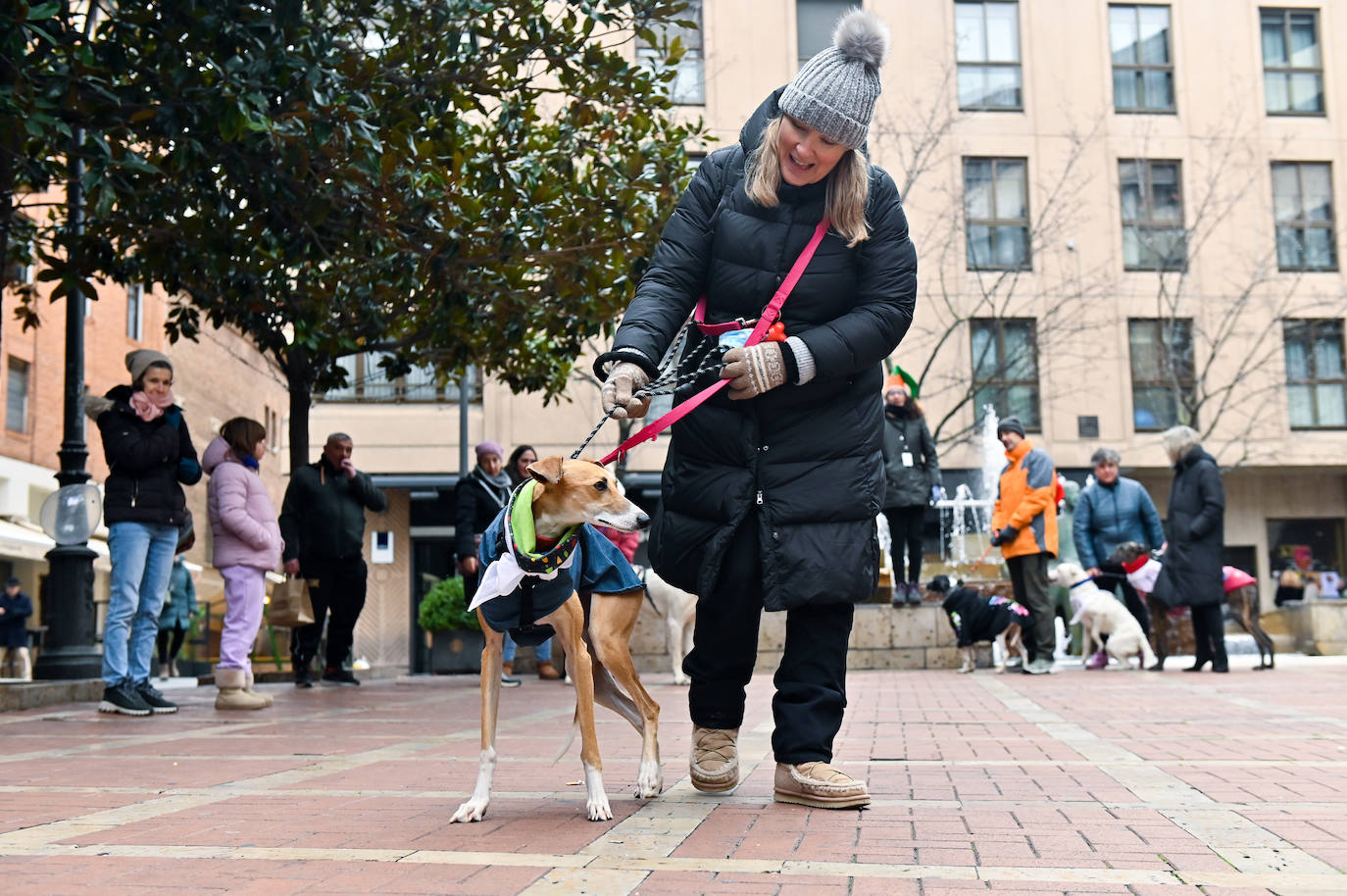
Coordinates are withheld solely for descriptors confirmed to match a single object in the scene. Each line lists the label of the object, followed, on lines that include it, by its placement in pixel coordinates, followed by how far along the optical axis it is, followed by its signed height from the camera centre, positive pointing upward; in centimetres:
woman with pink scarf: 889 +56
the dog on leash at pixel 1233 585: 1333 -18
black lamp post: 1120 +11
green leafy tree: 795 +281
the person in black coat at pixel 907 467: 1289 +101
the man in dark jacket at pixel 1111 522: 1374 +48
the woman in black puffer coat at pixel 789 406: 438 +57
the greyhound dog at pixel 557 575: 419 +2
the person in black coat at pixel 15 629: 1991 -48
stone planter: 1697 -82
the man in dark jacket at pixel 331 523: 1191 +57
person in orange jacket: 1259 +42
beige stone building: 2864 +697
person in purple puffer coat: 966 +35
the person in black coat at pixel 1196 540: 1248 +25
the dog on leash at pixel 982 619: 1266 -43
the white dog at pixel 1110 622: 1345 -51
